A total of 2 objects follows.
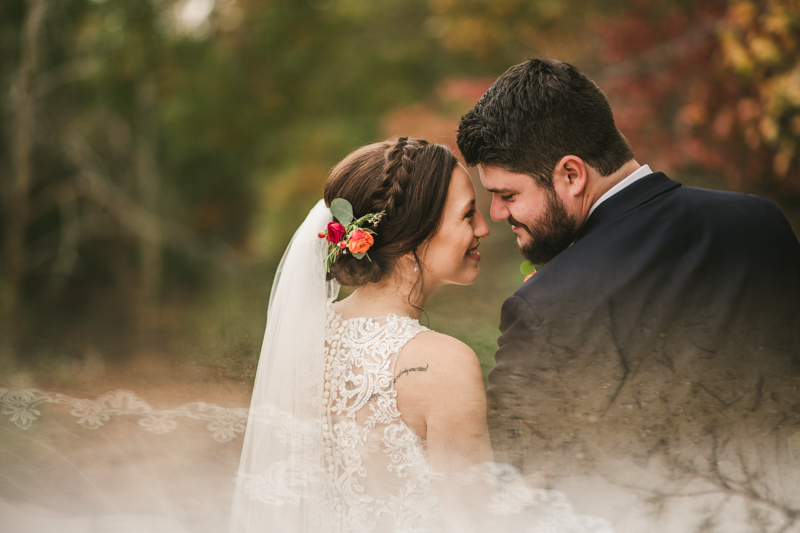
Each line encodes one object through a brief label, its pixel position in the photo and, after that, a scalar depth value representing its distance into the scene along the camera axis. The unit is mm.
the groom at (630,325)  2140
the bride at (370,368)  2330
